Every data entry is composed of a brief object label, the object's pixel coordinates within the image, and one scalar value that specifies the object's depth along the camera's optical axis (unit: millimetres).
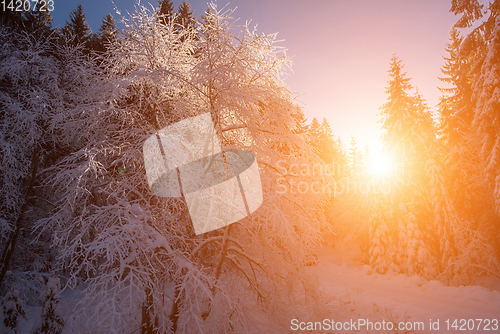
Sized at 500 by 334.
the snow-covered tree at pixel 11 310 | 6723
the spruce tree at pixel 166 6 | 17181
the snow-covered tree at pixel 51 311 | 6246
